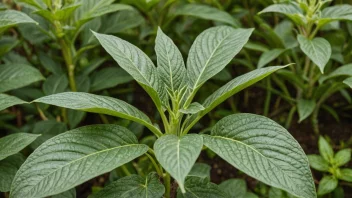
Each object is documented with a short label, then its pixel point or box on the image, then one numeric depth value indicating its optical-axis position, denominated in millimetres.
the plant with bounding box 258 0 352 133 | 958
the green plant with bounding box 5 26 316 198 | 729
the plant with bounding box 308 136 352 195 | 931
